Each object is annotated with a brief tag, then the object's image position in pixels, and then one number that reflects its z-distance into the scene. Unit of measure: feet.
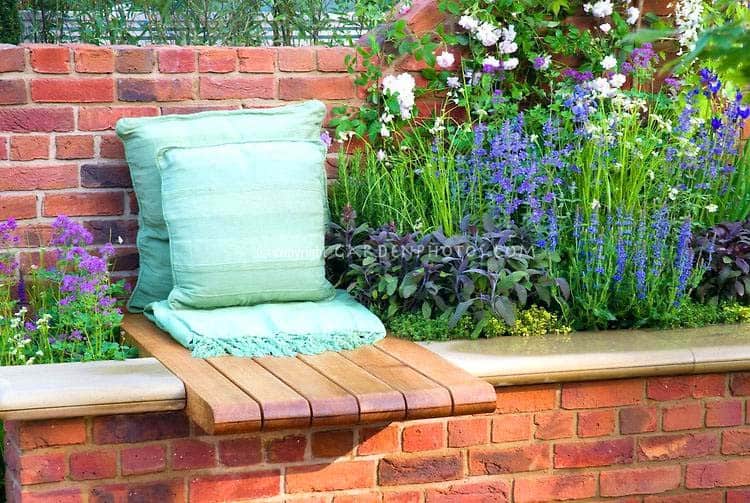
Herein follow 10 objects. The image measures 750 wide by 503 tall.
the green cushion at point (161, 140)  11.05
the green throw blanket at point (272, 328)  9.66
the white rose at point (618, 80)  12.18
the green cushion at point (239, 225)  10.37
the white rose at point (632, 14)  12.76
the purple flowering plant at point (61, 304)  9.93
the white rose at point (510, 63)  12.42
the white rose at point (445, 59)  12.16
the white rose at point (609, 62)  12.34
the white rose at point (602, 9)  12.60
